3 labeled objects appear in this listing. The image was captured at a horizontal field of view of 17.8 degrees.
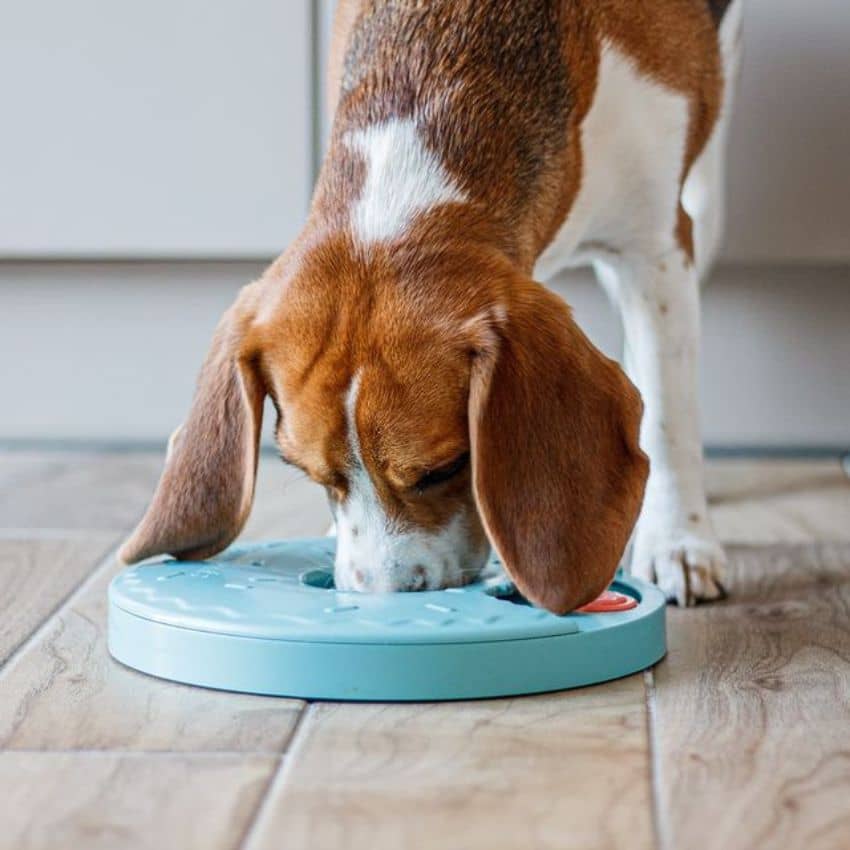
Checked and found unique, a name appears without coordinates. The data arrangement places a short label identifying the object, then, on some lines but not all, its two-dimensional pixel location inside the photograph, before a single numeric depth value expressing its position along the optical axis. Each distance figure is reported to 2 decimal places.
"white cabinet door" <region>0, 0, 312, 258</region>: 1.66
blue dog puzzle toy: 1.13
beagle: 1.15
